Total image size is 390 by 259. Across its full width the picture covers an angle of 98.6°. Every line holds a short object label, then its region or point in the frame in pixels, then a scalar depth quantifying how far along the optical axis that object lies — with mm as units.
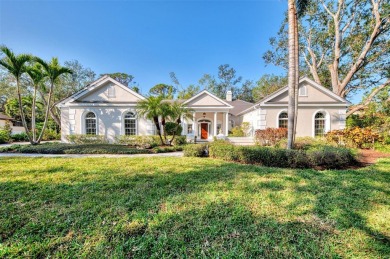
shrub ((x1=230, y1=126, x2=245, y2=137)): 18683
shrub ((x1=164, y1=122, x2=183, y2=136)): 13663
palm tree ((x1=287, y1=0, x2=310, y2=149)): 7871
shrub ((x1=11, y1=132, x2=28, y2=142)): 19328
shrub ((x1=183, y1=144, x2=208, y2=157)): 9111
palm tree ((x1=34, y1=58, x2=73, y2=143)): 12488
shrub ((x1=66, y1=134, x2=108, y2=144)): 15297
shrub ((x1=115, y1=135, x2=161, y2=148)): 13952
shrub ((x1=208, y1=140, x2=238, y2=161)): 7954
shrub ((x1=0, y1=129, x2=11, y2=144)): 17219
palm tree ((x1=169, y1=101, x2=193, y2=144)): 13233
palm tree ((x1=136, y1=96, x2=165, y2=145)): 12633
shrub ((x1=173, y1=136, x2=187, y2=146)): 14159
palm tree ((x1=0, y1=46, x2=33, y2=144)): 11258
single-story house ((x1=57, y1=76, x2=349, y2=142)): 15812
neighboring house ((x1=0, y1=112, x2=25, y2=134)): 23966
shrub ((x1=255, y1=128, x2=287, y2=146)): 13094
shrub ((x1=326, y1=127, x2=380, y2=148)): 11539
